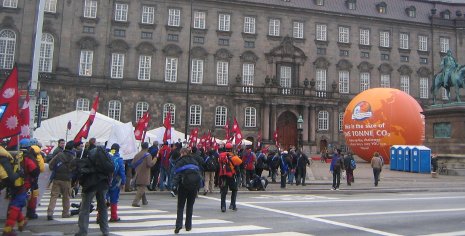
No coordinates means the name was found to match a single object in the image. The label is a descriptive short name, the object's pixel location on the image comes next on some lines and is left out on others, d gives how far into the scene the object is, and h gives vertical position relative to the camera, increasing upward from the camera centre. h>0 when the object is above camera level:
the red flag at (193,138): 23.17 +1.09
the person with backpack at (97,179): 8.82 -0.48
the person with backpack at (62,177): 11.11 -0.57
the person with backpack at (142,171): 13.11 -0.43
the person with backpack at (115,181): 10.60 -0.61
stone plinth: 30.19 +2.65
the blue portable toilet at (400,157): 32.97 +0.57
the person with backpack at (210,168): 16.38 -0.34
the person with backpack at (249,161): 19.67 -0.05
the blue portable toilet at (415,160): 31.56 +0.38
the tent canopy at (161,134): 28.58 +1.55
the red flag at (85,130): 13.61 +0.78
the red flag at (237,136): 24.82 +1.30
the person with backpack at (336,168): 20.88 -0.24
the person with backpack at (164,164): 18.12 -0.28
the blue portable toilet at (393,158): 33.78 +0.49
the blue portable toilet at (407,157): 32.12 +0.58
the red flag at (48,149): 21.93 +0.21
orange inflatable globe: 34.62 +3.31
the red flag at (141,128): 19.69 +1.23
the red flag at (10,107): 8.77 +0.88
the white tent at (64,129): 23.48 +1.30
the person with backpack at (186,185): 9.28 -0.58
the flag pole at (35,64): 17.66 +3.56
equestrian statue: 31.89 +6.55
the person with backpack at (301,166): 22.27 -0.22
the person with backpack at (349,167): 23.52 -0.20
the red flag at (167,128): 21.56 +1.39
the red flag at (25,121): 10.71 +0.75
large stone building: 45.28 +11.16
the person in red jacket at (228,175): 12.58 -0.45
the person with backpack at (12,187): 8.09 -0.65
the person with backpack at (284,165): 21.10 -0.19
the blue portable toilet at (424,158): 31.33 +0.53
